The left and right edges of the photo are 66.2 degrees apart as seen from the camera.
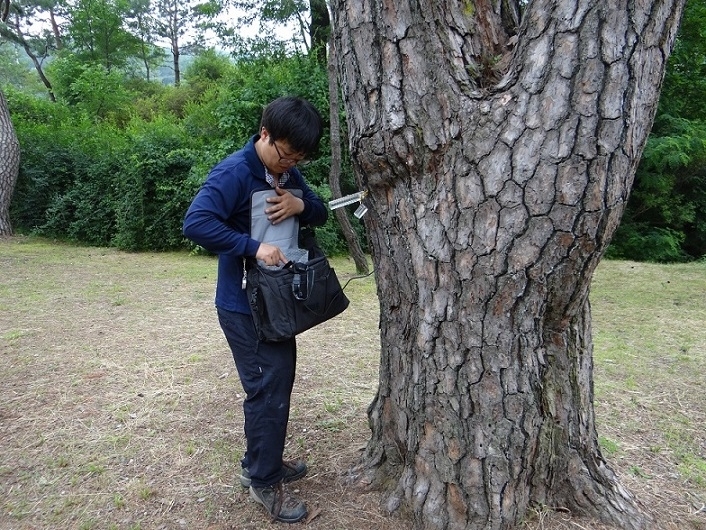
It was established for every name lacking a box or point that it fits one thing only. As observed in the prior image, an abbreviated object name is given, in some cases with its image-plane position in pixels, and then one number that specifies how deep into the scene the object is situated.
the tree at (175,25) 29.05
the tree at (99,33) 24.25
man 1.98
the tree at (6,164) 11.59
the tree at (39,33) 26.47
